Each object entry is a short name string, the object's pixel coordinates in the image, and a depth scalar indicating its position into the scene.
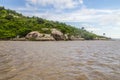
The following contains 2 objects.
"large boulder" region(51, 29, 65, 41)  38.18
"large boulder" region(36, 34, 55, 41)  34.62
